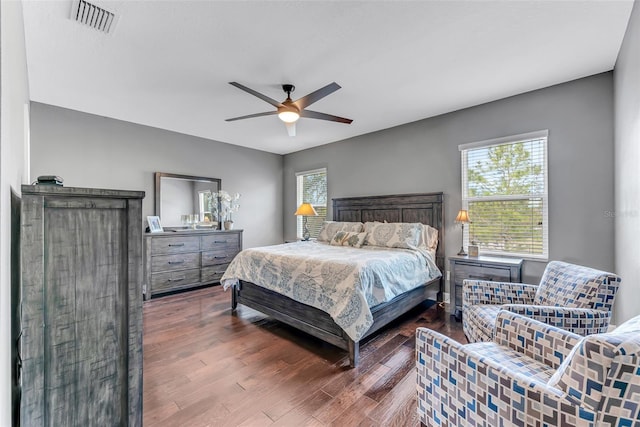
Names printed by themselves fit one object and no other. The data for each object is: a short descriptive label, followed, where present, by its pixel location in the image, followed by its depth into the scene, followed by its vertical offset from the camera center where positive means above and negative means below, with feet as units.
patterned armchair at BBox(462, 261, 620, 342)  5.67 -2.09
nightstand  9.68 -2.14
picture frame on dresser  14.19 -0.53
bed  8.14 -2.96
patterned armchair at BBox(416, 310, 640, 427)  2.82 -2.23
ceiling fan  8.25 +3.49
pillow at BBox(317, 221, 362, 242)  14.28 -0.82
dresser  13.53 -2.33
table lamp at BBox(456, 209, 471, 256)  11.20 -0.24
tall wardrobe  3.60 -1.31
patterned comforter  7.72 -2.08
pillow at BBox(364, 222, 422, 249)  12.03 -1.00
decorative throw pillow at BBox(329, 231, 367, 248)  13.00 -1.25
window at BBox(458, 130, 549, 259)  10.45 +0.71
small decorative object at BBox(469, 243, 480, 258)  11.05 -1.52
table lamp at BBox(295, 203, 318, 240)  16.12 +0.11
